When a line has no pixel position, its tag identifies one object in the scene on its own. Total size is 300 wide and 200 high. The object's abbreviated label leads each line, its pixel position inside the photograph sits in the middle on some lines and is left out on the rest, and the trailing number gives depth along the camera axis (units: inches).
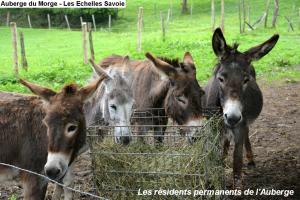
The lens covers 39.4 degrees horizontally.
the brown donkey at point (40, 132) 161.5
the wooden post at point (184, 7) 1742.0
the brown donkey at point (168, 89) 196.7
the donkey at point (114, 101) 200.2
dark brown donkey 194.9
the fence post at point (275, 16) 1089.3
